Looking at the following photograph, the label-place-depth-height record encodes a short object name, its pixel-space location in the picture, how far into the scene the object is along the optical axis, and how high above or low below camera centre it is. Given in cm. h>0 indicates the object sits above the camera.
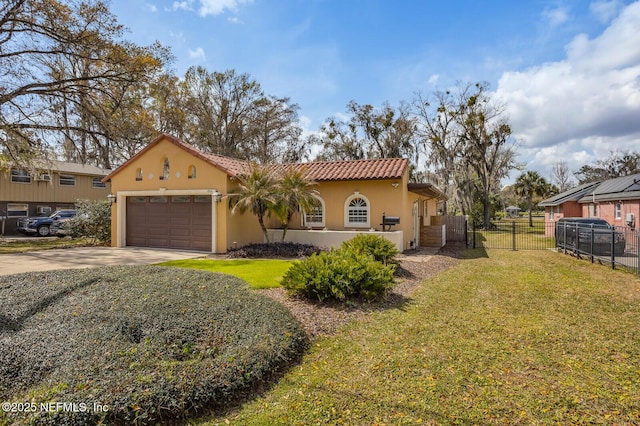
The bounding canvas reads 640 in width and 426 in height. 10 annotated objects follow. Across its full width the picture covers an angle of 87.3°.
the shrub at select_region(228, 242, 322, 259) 1263 -137
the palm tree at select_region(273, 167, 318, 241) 1284 +78
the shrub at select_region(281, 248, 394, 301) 665 -129
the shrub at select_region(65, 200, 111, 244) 1684 -28
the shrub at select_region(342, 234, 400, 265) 947 -93
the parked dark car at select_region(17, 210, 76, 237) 2186 -56
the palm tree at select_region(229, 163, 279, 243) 1259 +83
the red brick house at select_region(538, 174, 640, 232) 1750 +84
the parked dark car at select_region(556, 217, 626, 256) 1129 -88
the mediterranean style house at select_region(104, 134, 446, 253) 1391 +57
